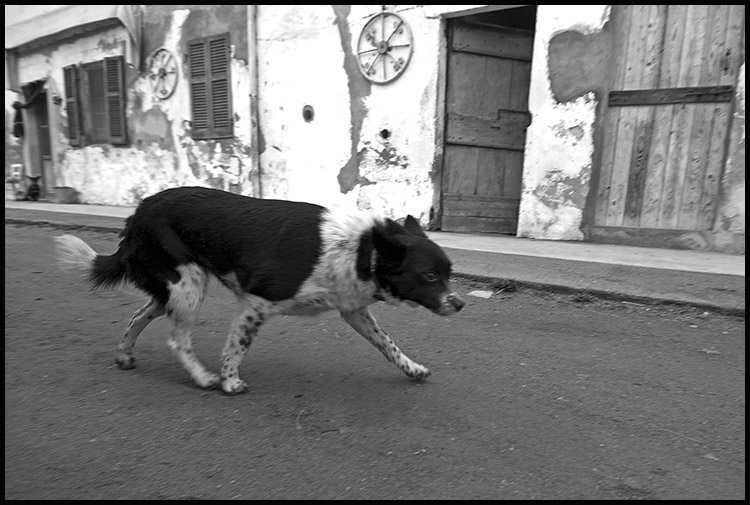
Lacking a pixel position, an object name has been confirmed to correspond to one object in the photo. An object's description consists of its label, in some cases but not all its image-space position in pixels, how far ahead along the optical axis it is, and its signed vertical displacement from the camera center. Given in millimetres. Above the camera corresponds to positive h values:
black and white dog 2568 -573
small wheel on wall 10172 +1376
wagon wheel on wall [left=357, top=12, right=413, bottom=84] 7445 +1488
